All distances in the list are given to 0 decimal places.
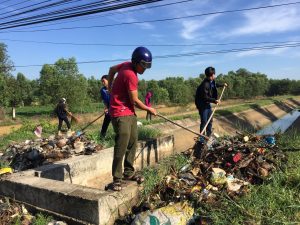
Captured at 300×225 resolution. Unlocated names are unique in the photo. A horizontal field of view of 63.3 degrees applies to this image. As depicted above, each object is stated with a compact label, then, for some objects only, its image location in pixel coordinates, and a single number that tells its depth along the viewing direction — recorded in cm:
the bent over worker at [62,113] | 886
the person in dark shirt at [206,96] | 524
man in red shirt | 319
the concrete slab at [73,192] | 288
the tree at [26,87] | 2474
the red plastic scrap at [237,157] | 351
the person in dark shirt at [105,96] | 586
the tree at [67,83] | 1981
